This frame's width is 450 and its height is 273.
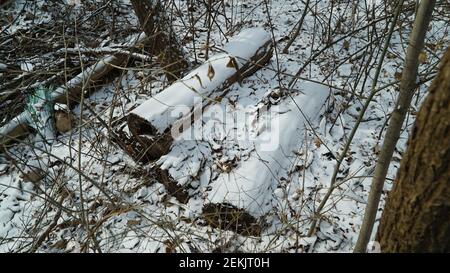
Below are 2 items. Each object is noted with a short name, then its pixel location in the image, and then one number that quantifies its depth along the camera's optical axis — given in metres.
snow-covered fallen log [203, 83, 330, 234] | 2.22
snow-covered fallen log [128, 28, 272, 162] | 2.60
